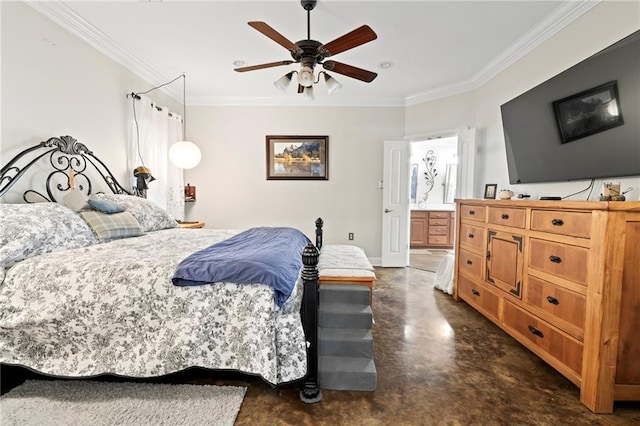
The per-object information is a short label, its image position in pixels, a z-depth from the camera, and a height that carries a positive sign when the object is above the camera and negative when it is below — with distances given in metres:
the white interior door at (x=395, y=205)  4.63 -0.11
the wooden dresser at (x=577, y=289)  1.57 -0.56
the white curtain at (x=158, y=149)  3.50 +0.56
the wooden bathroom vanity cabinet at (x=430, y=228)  6.47 -0.66
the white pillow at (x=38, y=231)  1.68 -0.25
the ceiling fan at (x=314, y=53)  2.04 +1.10
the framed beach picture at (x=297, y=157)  4.75 +0.64
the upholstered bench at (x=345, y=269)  2.06 -0.54
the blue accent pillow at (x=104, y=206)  2.41 -0.11
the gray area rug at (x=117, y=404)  1.50 -1.16
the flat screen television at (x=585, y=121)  1.84 +0.60
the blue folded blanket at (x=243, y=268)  1.55 -0.40
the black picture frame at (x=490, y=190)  3.30 +0.11
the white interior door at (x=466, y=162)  3.83 +0.50
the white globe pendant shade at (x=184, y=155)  3.83 +0.53
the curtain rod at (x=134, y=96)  3.41 +1.15
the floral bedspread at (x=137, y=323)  1.56 -0.70
